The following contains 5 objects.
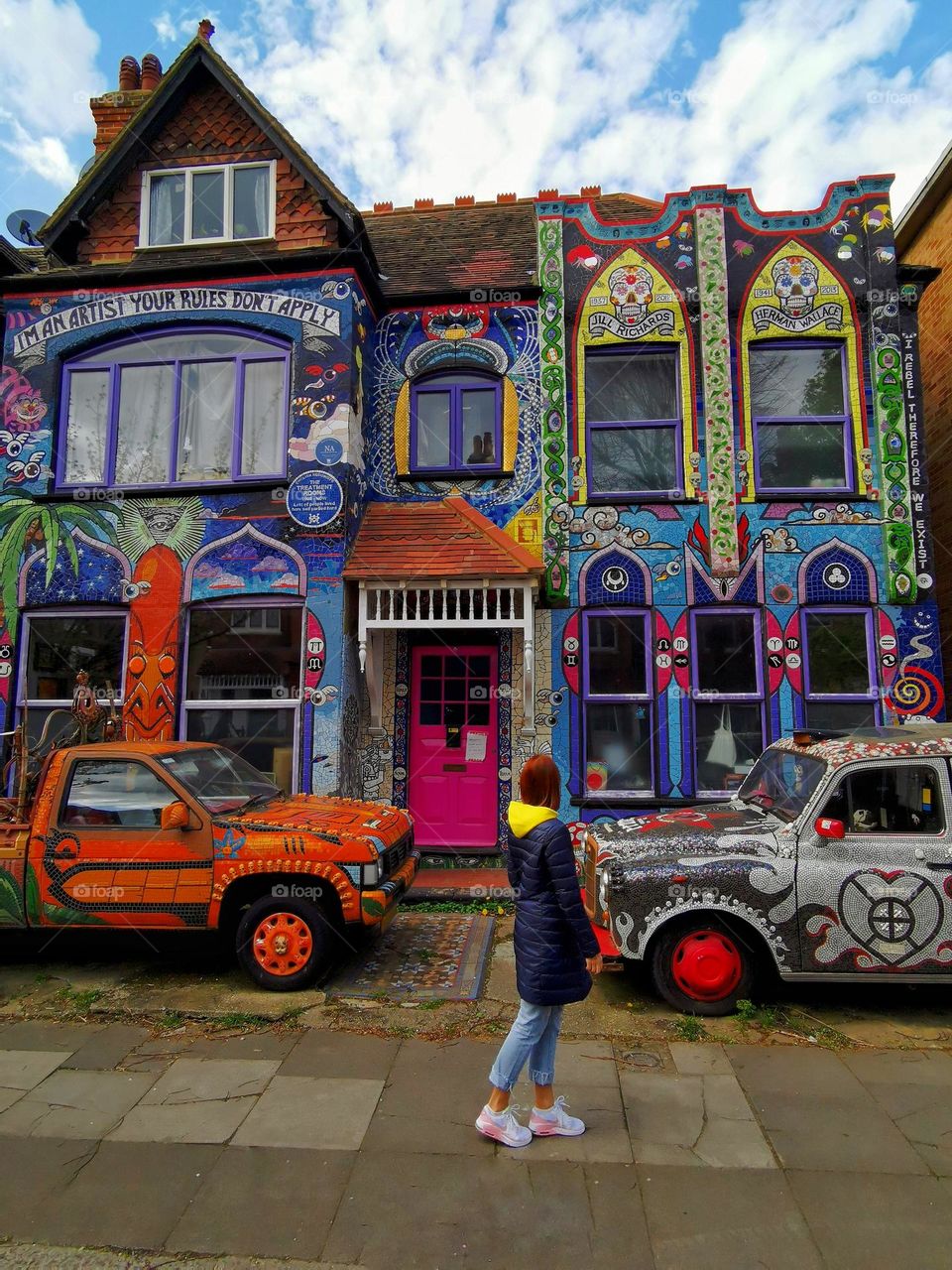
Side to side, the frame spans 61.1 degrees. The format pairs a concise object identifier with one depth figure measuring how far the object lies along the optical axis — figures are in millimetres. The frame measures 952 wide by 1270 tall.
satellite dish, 10961
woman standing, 3693
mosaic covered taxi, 5148
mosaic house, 9156
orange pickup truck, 5742
